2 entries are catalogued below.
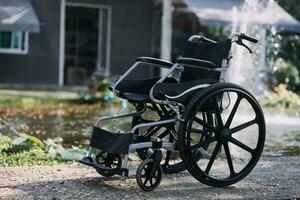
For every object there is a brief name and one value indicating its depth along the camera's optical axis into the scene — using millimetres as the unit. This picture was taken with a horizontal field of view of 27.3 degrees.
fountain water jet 14515
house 18875
